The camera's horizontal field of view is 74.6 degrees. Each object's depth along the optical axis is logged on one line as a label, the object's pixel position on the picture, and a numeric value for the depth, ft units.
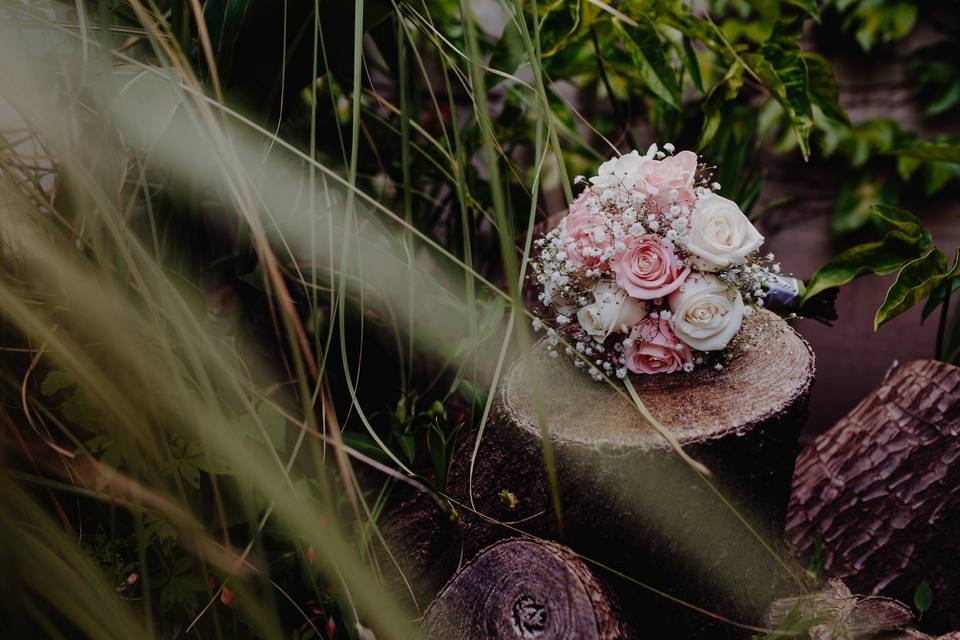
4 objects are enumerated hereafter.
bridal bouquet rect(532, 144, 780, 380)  2.78
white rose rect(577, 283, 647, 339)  2.87
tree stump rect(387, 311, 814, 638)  2.65
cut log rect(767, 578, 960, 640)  3.05
